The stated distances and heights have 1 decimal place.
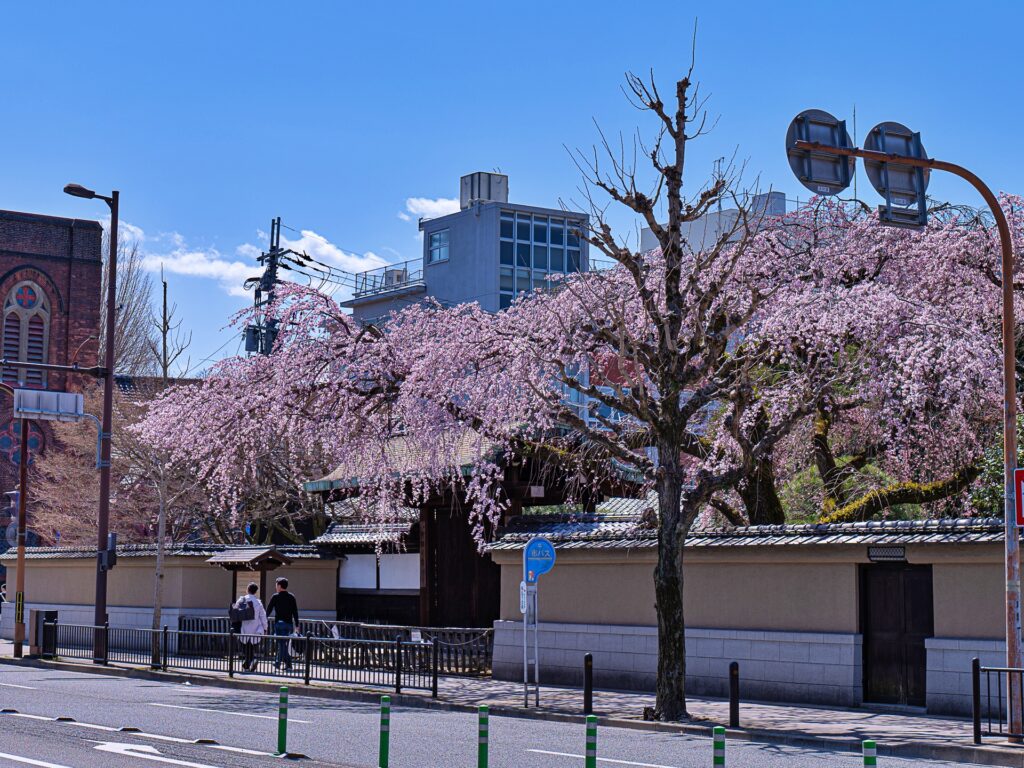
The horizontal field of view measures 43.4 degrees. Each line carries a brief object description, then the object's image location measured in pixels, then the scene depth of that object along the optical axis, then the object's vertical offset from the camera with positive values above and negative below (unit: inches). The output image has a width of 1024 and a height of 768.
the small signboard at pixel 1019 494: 609.1 +15.6
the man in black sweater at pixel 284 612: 1064.8 -77.1
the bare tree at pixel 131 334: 2706.7 +388.3
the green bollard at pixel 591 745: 347.9 -59.9
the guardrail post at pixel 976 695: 588.7 -77.0
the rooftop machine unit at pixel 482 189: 3041.3 +787.4
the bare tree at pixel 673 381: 734.5 +86.3
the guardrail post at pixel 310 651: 936.3 -96.6
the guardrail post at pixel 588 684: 727.7 -91.9
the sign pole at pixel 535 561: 782.5 -23.8
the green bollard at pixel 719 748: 320.8 -56.2
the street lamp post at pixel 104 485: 1153.4 +29.3
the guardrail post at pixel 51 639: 1228.5 -117.0
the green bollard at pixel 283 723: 478.1 -80.0
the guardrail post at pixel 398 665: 852.0 -96.1
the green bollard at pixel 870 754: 288.4 -51.4
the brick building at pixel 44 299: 2337.6 +401.7
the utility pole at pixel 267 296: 1813.5 +347.0
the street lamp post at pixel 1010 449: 601.3 +37.6
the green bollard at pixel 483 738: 394.9 -67.1
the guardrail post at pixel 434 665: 840.9 -93.9
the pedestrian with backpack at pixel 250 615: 1072.8 -80.2
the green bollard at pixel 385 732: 430.7 -71.6
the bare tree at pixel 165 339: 1820.9 +256.2
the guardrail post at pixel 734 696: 664.4 -89.1
